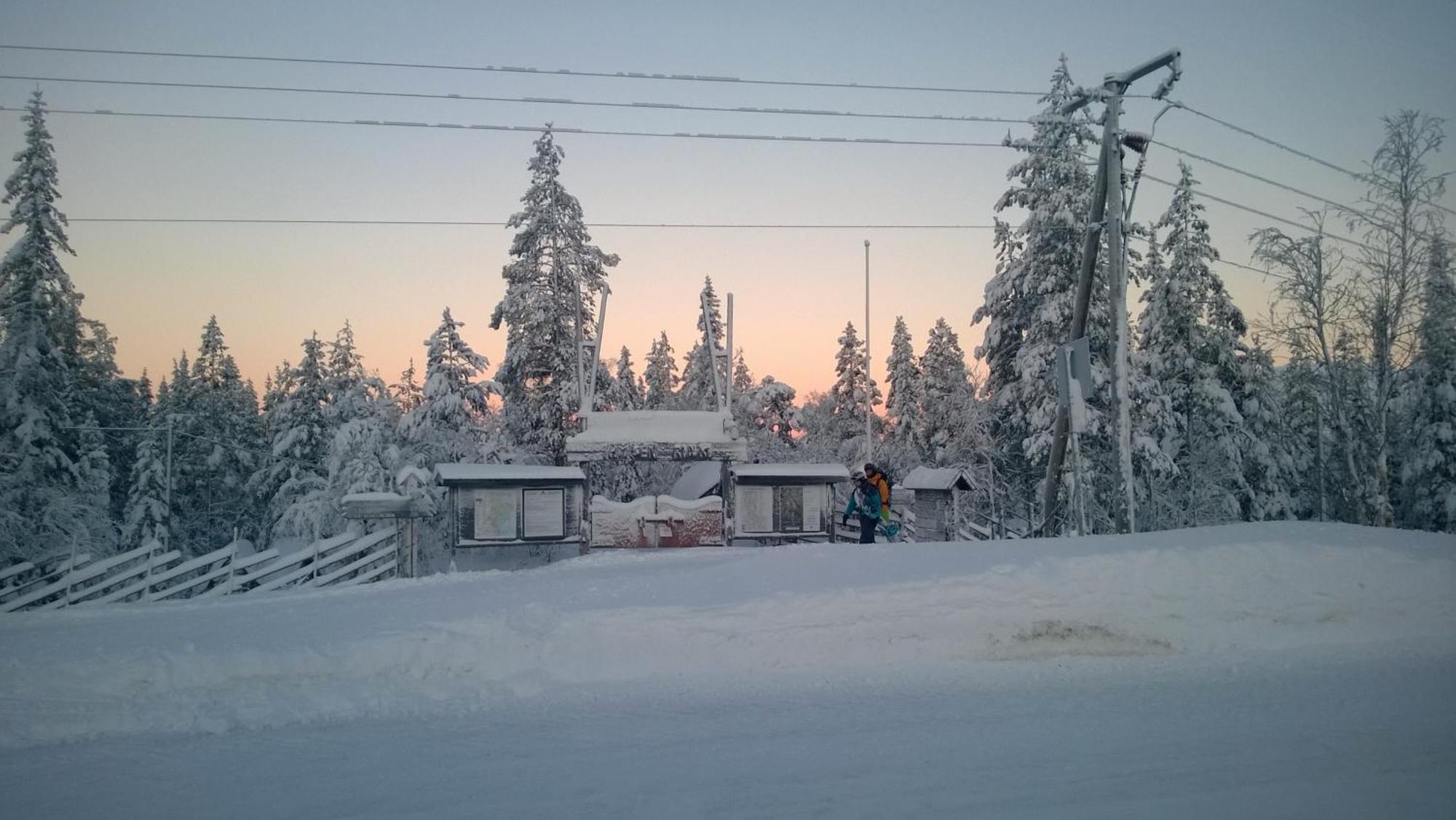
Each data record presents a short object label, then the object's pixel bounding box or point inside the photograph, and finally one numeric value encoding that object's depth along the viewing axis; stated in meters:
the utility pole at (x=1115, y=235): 15.29
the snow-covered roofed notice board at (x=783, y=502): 20.44
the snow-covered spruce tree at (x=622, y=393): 34.84
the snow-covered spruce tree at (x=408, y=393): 61.25
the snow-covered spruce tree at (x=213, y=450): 50.72
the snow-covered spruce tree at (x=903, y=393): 56.41
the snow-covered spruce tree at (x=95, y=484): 29.05
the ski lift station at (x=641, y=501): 18.56
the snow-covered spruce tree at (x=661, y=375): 74.56
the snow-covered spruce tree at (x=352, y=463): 33.22
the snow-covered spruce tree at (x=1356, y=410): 27.69
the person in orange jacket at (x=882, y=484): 16.20
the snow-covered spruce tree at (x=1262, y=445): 32.50
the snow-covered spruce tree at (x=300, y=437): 41.91
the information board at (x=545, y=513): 18.80
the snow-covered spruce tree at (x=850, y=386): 59.22
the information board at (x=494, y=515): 18.50
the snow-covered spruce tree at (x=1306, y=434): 31.34
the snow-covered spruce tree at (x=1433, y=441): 29.41
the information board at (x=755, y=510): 20.48
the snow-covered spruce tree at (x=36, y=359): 26.88
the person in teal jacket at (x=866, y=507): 16.22
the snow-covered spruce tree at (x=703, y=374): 55.22
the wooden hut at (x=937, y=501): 22.44
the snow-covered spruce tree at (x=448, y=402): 32.59
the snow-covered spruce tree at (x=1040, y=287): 27.39
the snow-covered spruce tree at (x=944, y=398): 47.03
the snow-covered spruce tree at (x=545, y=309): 31.27
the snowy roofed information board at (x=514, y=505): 18.41
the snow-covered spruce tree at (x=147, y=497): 42.25
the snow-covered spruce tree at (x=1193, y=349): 31.77
